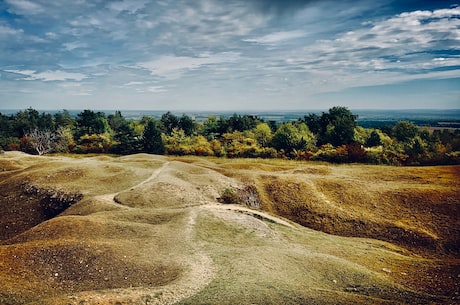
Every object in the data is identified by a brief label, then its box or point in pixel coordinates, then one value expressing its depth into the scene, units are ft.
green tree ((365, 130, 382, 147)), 304.77
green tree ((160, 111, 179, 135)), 442.05
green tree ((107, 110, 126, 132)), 568.41
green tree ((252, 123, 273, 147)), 330.95
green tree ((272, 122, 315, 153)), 299.99
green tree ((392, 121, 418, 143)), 340.59
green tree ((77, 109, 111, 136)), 449.43
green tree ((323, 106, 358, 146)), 311.68
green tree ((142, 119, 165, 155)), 326.65
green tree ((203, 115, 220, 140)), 396.98
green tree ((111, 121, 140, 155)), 342.85
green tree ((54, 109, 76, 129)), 490.03
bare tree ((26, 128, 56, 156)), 362.31
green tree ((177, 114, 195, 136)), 426.10
